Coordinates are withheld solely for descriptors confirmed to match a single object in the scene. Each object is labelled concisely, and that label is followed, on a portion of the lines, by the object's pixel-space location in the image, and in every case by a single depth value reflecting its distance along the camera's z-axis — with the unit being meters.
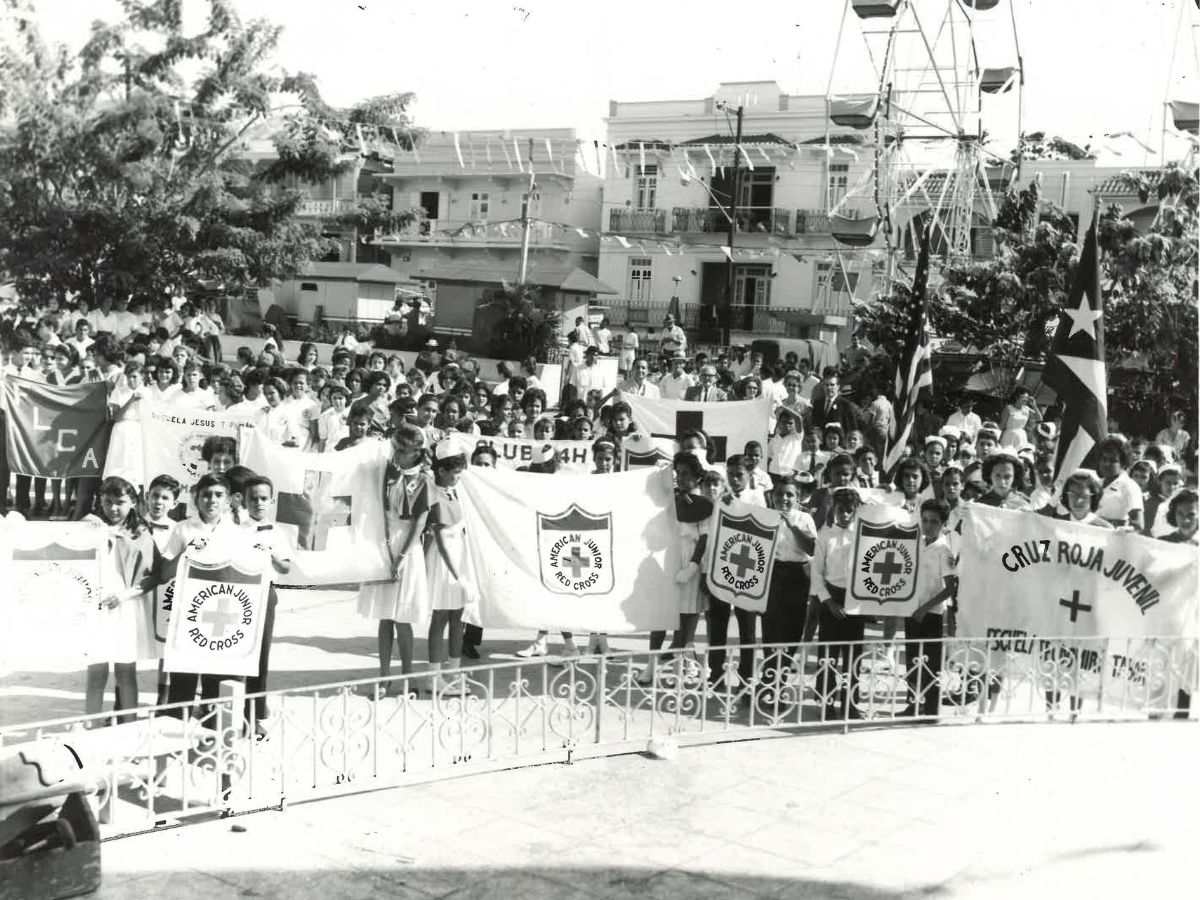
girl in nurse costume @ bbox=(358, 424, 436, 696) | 7.70
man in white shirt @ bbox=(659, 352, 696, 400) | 16.19
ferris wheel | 16.22
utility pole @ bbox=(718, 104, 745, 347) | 28.16
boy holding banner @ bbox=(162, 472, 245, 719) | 6.37
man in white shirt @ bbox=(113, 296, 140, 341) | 14.19
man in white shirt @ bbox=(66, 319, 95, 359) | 13.57
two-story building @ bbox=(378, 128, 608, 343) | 23.05
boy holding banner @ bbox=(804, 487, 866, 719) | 7.57
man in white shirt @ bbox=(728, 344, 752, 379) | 20.95
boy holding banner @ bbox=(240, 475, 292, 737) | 6.50
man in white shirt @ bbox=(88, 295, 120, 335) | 14.04
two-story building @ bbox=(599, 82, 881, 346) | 25.33
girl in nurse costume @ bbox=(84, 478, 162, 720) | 6.37
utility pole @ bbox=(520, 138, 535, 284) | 23.05
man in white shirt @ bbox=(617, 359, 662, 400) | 15.77
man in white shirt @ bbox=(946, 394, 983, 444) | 13.28
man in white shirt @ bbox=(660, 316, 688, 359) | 20.83
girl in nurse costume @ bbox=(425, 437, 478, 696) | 7.71
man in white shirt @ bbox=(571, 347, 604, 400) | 16.50
